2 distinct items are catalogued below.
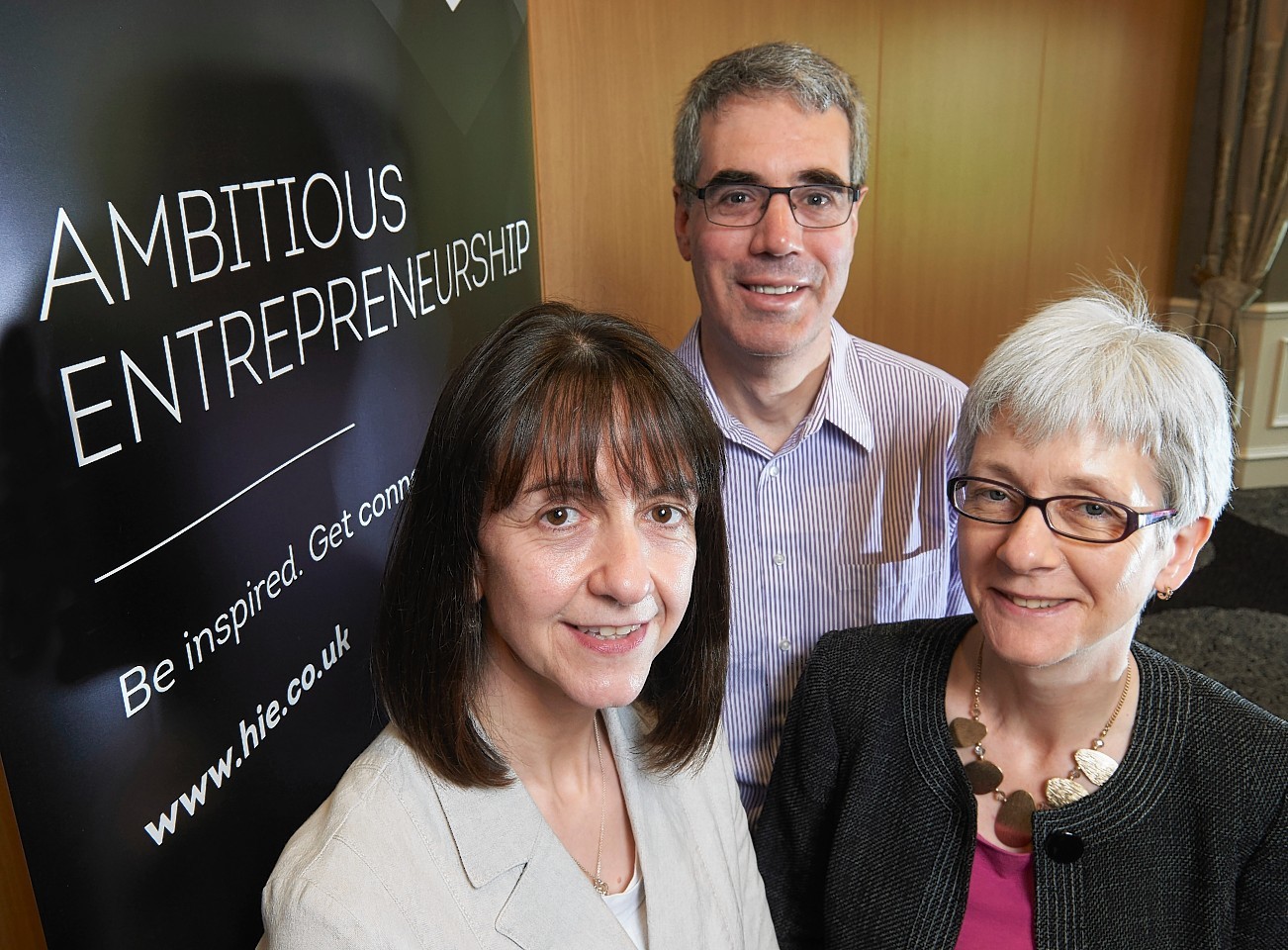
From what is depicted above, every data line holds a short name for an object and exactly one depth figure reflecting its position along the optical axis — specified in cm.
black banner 124
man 204
